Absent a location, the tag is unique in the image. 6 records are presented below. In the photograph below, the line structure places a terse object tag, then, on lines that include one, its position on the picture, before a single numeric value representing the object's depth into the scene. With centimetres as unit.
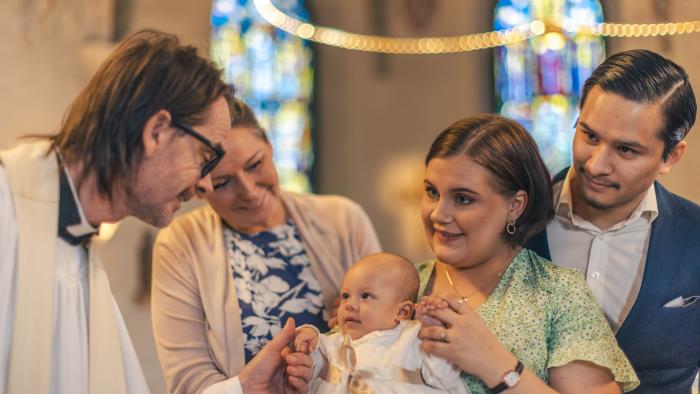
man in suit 262
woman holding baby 235
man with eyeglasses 210
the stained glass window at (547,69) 913
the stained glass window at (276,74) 951
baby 242
